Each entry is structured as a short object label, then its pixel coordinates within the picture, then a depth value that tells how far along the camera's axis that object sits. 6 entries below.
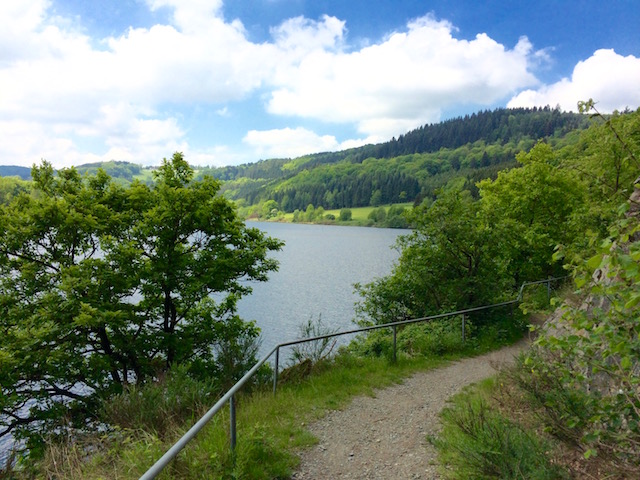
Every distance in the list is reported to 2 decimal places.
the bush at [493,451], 3.54
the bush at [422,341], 10.38
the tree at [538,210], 17.25
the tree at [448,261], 12.77
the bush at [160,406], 5.62
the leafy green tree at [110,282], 9.57
